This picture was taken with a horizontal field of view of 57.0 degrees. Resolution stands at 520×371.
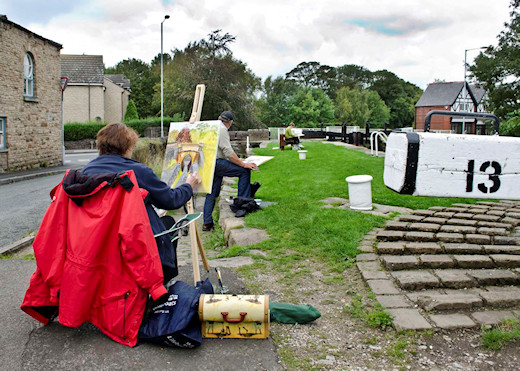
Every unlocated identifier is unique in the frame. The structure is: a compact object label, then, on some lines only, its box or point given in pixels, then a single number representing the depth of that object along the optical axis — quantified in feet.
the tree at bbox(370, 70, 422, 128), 295.01
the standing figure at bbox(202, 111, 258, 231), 24.30
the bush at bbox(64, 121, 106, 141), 118.93
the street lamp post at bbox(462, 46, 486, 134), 107.10
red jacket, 10.49
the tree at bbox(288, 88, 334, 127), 194.18
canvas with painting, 16.12
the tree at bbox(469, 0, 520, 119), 99.86
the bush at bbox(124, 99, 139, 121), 159.43
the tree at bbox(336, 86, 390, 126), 225.97
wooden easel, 14.78
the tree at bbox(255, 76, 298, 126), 197.12
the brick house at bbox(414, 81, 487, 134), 200.85
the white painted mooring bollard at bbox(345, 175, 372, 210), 23.97
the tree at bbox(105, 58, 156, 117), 226.01
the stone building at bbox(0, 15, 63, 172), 60.44
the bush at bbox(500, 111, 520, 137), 42.34
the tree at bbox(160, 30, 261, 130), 154.20
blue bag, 10.85
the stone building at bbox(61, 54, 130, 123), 144.25
